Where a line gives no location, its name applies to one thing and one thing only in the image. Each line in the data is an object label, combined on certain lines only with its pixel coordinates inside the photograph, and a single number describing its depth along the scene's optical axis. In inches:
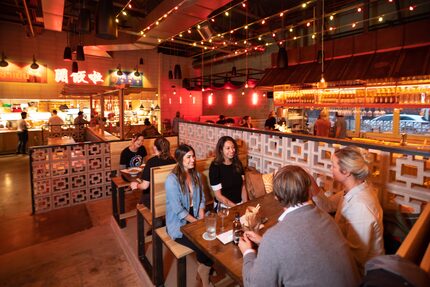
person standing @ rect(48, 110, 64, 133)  392.2
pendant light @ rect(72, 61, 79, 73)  357.7
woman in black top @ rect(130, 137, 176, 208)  126.9
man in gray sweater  45.1
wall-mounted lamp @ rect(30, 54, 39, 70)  403.9
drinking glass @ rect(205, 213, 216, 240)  75.0
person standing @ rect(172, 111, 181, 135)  394.5
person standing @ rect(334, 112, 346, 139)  310.5
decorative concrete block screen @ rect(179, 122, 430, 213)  85.6
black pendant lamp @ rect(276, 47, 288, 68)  232.1
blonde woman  64.2
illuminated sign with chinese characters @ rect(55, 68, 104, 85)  470.9
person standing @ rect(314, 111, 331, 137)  308.5
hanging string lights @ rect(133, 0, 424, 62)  214.2
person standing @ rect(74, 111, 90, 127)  410.1
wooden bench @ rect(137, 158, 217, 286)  102.9
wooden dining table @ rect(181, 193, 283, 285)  61.7
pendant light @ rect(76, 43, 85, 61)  284.7
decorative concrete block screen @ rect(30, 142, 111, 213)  186.5
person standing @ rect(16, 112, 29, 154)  398.3
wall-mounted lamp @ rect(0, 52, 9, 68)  382.1
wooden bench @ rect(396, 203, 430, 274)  42.0
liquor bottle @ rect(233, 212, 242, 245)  70.2
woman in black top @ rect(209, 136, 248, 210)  118.3
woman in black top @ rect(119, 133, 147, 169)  177.9
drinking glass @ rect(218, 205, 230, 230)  80.2
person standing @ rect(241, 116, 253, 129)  335.6
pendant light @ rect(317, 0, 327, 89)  216.6
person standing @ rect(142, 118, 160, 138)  313.1
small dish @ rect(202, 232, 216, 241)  72.4
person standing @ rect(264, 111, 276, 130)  354.6
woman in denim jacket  95.7
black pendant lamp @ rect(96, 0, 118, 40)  154.6
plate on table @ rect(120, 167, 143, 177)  154.0
